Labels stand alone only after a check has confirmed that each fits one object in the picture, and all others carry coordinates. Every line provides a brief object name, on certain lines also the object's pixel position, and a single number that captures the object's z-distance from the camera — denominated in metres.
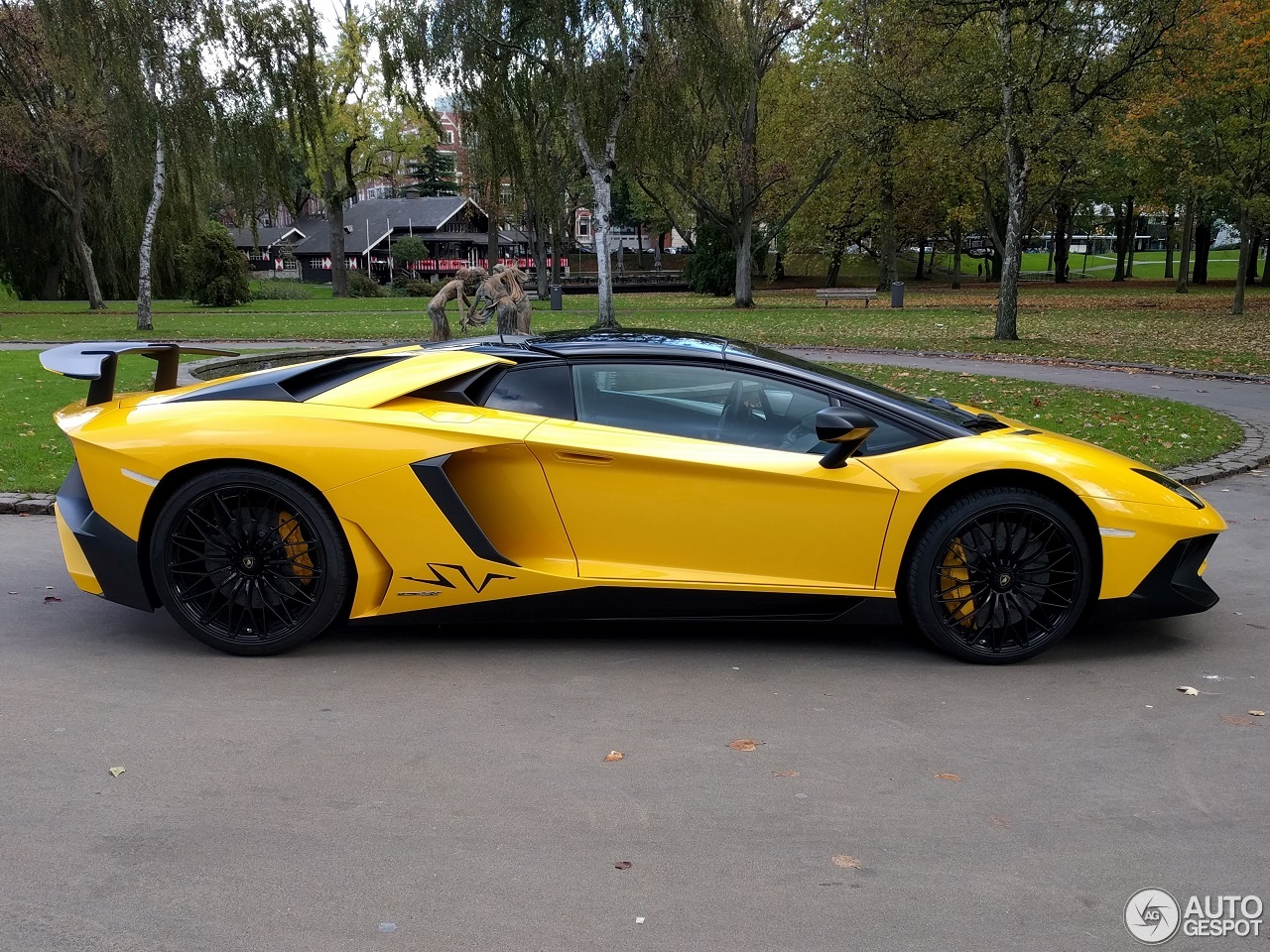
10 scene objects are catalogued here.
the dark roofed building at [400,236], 85.00
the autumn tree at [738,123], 23.12
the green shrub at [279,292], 47.47
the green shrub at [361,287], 53.09
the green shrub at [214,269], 37.50
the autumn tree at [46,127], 35.00
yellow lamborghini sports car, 4.42
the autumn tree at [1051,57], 18.55
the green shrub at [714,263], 48.09
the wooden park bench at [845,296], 38.09
